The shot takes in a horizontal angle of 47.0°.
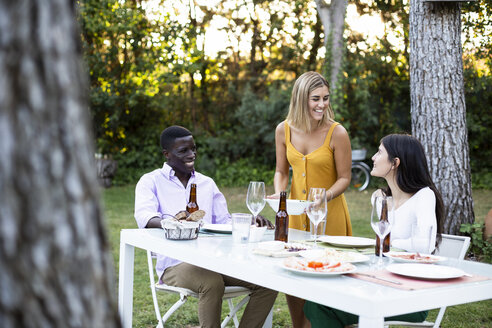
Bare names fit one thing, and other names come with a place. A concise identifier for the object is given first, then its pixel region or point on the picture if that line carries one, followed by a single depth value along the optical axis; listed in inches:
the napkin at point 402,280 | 71.2
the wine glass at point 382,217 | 87.9
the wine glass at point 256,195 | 106.0
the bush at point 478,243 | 200.4
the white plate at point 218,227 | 115.6
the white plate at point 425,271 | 75.4
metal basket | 103.7
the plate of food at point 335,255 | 84.6
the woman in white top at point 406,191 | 101.5
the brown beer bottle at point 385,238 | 89.0
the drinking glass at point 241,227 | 103.0
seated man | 111.3
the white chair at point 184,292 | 112.4
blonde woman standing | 134.3
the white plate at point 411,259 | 86.4
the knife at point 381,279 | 72.4
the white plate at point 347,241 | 99.9
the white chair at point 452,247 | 102.1
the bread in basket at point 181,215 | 111.5
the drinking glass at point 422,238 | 86.8
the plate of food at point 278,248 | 90.2
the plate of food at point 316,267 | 74.5
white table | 63.9
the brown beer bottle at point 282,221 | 103.7
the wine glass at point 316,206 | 95.7
